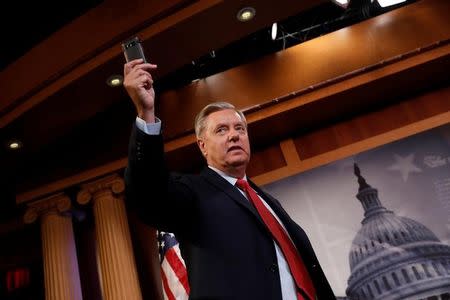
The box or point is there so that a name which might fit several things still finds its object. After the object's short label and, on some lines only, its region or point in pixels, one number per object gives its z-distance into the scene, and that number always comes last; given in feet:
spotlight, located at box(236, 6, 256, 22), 10.60
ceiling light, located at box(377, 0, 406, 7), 11.55
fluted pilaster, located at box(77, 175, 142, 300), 11.34
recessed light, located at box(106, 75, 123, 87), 11.41
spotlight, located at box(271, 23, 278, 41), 12.91
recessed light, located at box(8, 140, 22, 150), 12.48
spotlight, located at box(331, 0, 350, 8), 11.29
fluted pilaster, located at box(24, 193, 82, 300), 11.94
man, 3.92
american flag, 10.59
